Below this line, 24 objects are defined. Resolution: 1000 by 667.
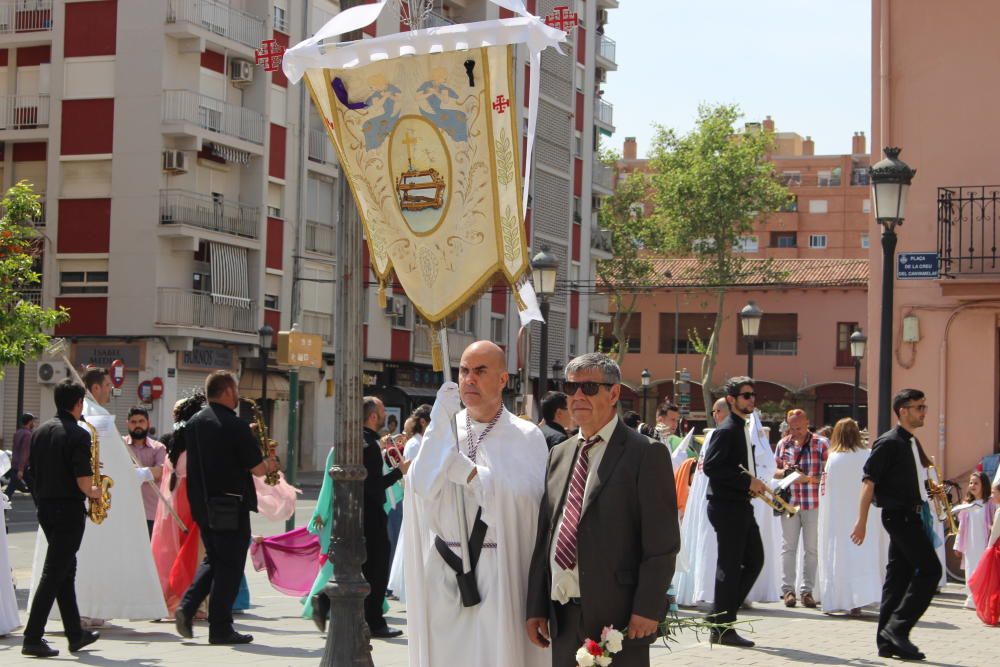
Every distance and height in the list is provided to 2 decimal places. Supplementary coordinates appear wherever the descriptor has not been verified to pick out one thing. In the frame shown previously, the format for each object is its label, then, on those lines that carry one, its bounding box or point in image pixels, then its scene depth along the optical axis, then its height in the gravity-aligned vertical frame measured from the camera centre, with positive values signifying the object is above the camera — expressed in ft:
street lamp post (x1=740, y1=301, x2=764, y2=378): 108.06 +5.91
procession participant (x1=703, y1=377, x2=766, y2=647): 38.47 -2.78
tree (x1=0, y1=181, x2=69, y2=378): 62.81 +3.85
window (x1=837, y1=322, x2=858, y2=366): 252.83 +10.23
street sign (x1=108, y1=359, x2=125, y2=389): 119.13 +1.21
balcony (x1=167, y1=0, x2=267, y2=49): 136.46 +33.31
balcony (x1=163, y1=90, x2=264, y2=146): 136.26 +24.74
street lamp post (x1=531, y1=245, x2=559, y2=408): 73.92 +5.93
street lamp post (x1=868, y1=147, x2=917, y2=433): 48.88 +6.04
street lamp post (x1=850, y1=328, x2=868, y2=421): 130.70 +5.30
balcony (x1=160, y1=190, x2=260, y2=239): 136.98 +16.01
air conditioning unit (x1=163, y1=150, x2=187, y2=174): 135.85 +19.92
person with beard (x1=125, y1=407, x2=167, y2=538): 43.27 -1.63
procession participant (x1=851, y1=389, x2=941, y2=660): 36.73 -2.80
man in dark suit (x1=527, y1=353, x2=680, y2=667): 20.98 -1.77
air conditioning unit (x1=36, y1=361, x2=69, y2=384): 126.11 +1.37
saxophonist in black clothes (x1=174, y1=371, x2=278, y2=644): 37.14 -2.24
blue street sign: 62.59 +5.82
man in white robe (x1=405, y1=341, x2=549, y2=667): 22.89 -1.79
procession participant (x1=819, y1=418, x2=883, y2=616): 48.39 -4.09
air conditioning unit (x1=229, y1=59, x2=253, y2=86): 144.66 +29.58
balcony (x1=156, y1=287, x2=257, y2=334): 136.56 +7.26
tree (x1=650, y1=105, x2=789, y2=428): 244.22 +33.21
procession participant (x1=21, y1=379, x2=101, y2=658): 34.78 -2.75
